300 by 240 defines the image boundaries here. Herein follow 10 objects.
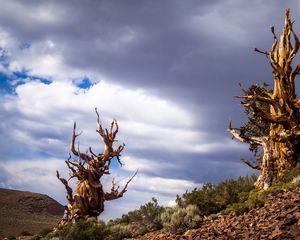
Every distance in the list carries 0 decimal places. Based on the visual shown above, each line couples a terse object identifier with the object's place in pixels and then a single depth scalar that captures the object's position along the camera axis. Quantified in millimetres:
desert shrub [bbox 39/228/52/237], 24320
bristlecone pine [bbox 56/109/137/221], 24656
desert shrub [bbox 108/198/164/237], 15398
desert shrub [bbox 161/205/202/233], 13325
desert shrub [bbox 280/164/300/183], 15805
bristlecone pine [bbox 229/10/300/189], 18062
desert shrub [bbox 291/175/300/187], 13889
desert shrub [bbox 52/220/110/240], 16328
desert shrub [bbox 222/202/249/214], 12805
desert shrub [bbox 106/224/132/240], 15523
